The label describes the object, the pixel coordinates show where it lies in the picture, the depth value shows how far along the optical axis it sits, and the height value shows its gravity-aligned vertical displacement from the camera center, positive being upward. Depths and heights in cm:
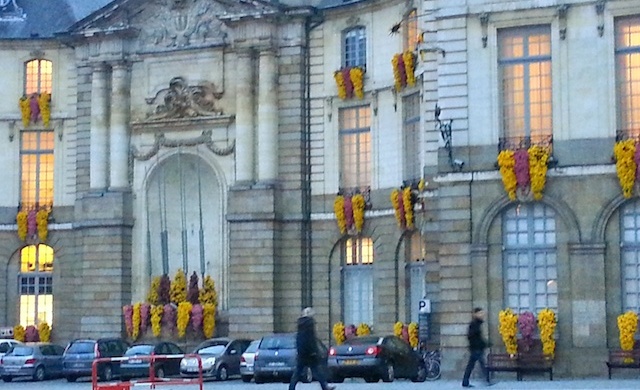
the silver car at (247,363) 4122 -227
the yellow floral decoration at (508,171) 3806 +263
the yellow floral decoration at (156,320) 5209 -138
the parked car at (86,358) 4328 -226
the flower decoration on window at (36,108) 5547 +620
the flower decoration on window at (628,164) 3706 +272
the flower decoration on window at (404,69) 4659 +638
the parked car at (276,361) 3938 -211
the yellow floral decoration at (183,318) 5169 -131
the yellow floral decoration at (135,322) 5234 -145
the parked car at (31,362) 4578 -247
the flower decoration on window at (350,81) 4969 +638
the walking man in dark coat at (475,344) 3145 -136
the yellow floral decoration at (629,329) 3691 -126
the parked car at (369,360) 3741 -200
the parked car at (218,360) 4250 -229
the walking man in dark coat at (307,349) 2822 -130
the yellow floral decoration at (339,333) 4922 -175
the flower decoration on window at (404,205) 4634 +221
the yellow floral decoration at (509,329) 3797 -127
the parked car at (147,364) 4278 -237
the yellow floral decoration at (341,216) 4988 +202
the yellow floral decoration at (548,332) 3766 -134
